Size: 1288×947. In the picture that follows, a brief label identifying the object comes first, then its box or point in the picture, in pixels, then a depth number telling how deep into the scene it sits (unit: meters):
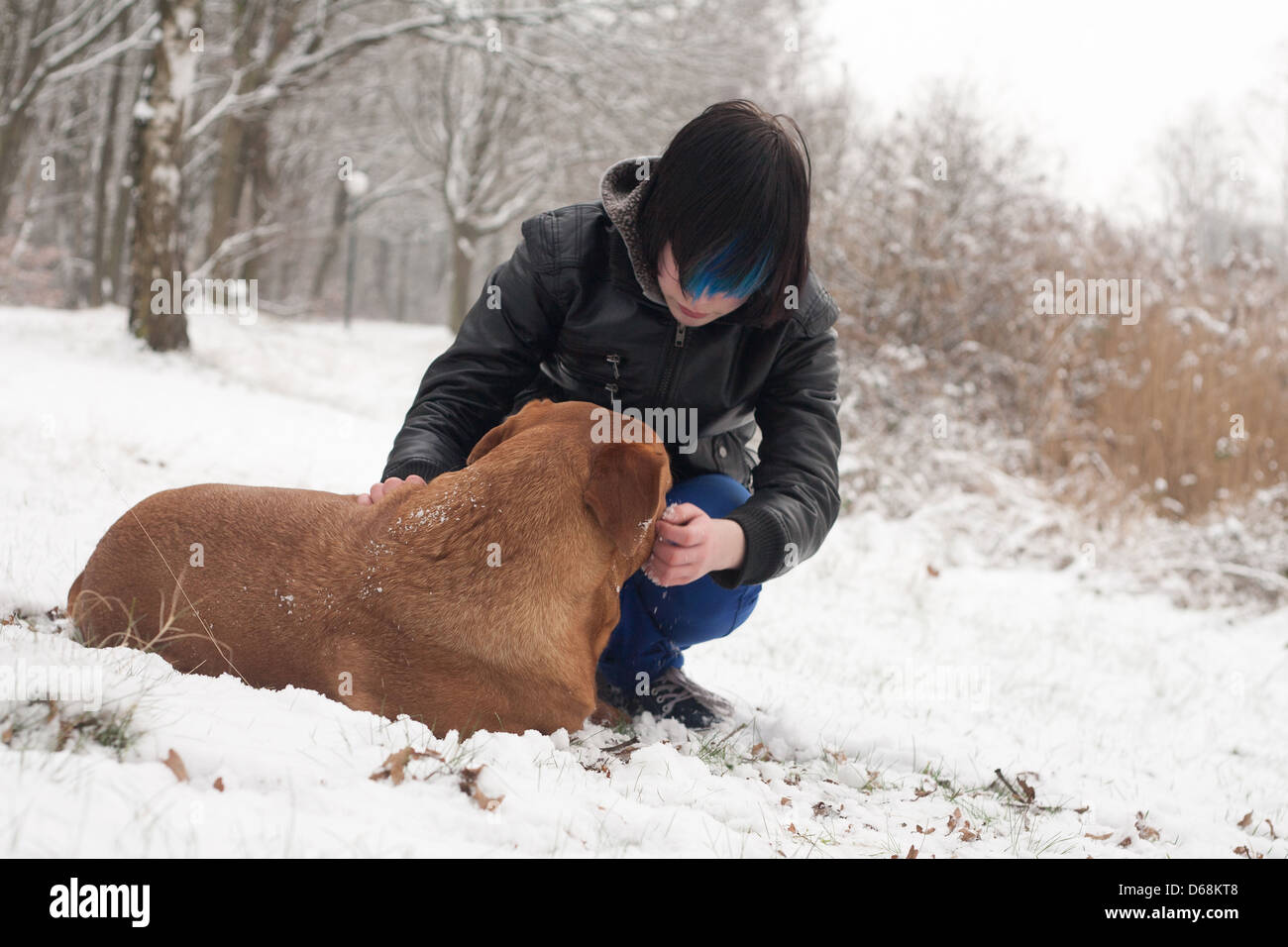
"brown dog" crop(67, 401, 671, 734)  2.39
